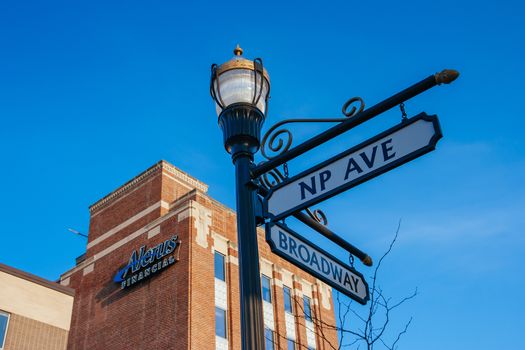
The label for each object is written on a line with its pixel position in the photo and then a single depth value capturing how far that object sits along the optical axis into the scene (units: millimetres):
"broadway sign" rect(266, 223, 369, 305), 5488
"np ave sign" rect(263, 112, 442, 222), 4972
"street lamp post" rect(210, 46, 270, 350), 5762
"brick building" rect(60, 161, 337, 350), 30969
